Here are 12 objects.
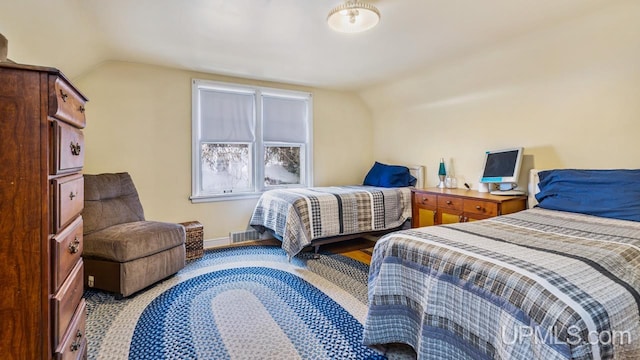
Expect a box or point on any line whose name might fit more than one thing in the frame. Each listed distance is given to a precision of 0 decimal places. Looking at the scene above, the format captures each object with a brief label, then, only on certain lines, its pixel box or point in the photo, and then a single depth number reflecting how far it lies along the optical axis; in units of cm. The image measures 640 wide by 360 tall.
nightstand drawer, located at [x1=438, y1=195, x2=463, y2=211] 312
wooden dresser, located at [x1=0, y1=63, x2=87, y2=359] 92
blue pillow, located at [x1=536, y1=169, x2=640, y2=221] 208
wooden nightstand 280
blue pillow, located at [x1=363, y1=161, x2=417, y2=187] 434
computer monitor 299
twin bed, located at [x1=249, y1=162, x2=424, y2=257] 329
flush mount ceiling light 199
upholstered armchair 241
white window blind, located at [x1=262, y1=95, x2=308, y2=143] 429
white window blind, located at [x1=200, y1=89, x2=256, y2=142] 389
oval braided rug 180
